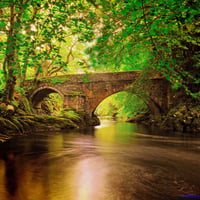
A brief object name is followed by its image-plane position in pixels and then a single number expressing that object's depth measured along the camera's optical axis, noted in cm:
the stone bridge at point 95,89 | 1488
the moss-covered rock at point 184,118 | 1033
